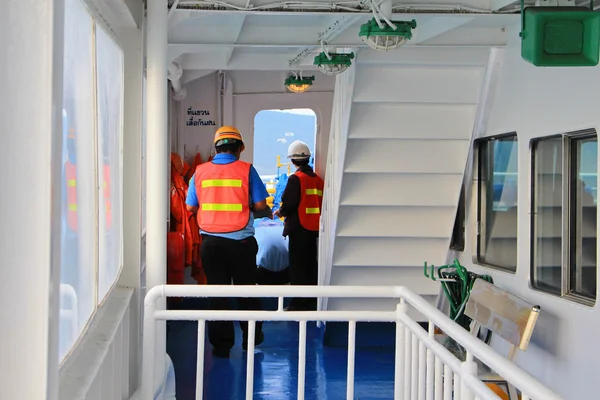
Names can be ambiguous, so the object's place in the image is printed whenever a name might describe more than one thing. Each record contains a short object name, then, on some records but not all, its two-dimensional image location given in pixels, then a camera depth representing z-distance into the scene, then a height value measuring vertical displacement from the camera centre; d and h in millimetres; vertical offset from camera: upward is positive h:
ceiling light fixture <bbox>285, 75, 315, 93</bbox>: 8617 +1233
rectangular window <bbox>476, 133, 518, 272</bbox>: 5613 -118
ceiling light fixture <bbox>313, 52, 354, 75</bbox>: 5414 +929
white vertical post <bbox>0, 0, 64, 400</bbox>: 1424 -25
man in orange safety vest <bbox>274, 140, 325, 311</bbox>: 7961 -409
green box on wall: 3397 +732
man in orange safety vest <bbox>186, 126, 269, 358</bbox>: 6203 -245
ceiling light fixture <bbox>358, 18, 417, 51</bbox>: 4102 +871
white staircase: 5824 +187
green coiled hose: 5820 -848
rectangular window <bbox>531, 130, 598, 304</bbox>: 4410 -173
